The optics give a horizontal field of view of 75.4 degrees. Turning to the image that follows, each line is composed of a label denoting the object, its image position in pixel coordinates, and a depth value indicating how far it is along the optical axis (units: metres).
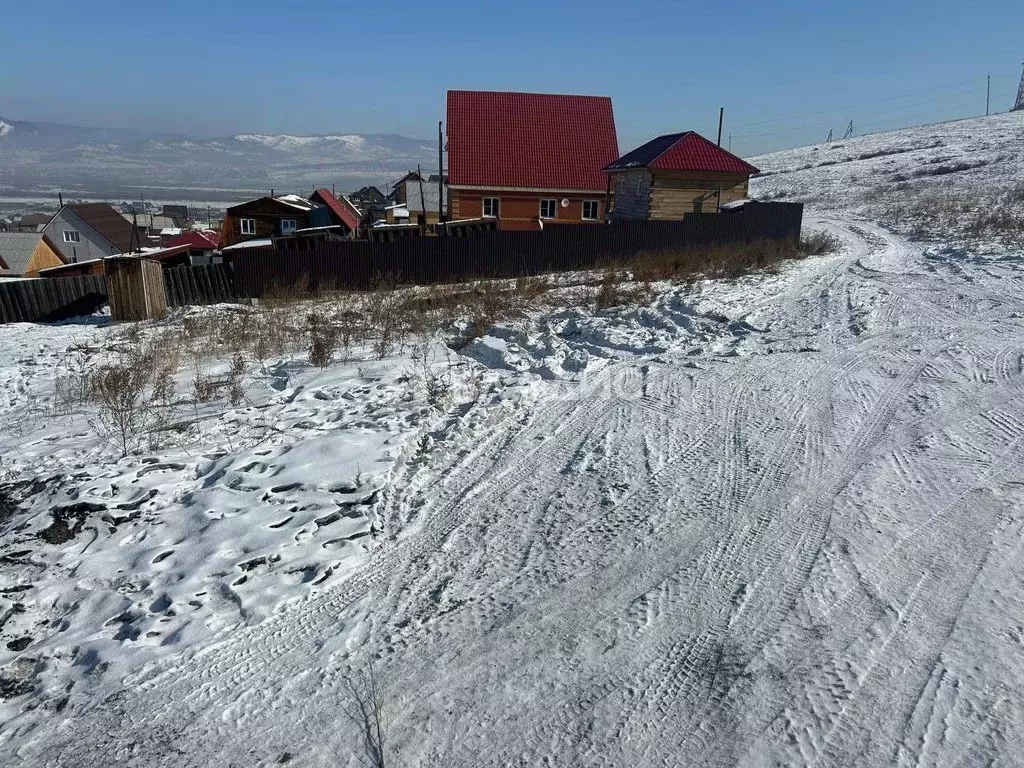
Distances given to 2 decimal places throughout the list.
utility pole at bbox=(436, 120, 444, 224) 31.88
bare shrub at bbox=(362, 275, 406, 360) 9.45
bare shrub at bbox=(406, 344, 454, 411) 6.69
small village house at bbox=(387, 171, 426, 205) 50.69
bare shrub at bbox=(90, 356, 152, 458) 6.14
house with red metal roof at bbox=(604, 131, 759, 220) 26.64
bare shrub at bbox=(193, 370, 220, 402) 7.41
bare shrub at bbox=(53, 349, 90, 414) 7.83
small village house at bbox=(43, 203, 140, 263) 60.16
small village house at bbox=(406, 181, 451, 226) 46.49
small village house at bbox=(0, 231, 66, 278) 46.00
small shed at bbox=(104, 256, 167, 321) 16.28
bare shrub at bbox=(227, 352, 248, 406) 7.24
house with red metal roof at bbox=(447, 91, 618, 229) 32.06
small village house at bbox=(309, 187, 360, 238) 37.38
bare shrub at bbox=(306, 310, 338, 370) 8.71
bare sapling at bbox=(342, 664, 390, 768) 2.76
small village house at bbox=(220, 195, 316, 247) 37.41
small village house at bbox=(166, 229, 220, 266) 31.59
